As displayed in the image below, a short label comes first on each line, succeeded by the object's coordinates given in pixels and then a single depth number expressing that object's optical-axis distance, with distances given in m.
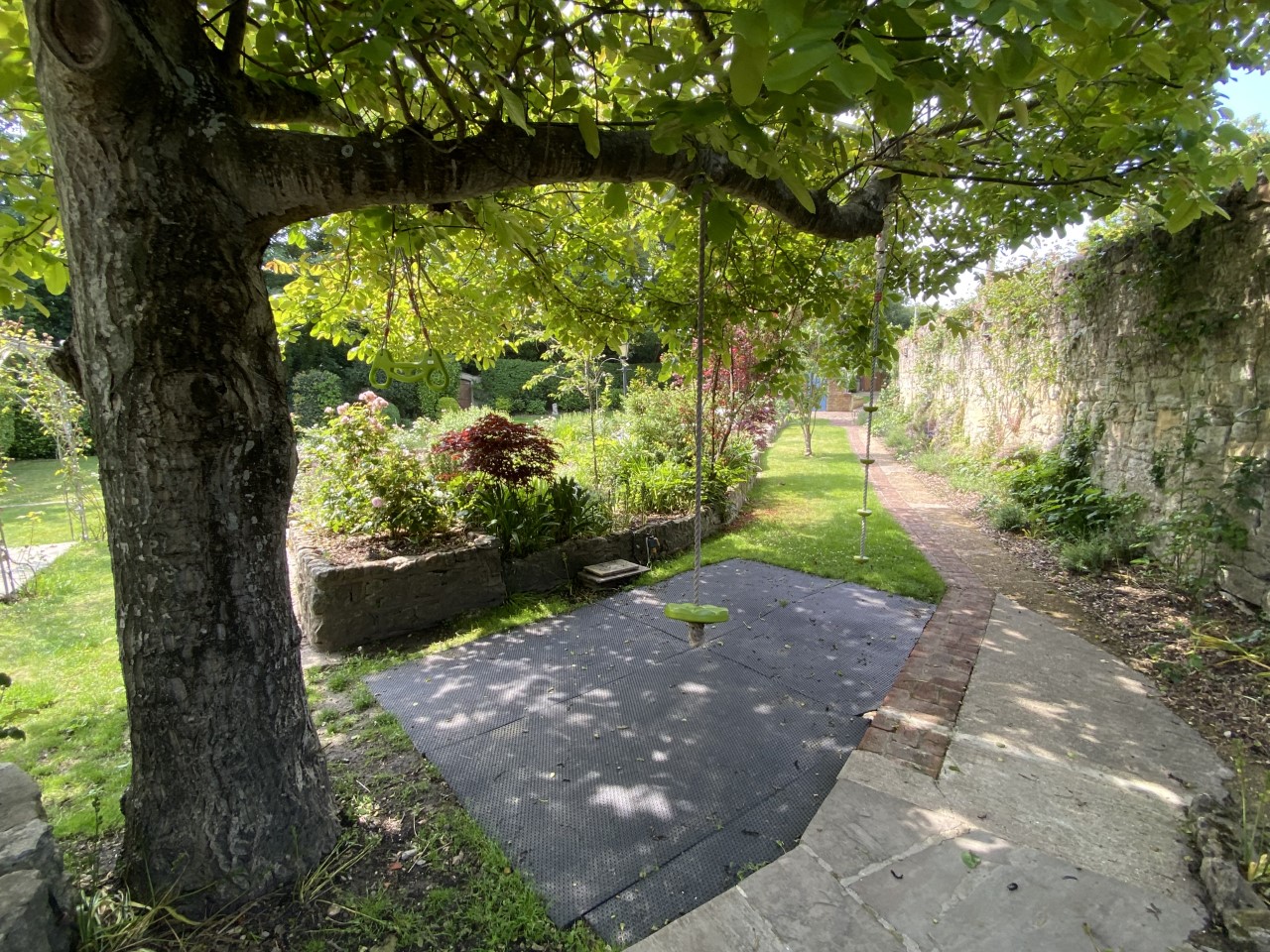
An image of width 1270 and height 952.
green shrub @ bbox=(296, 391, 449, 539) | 4.34
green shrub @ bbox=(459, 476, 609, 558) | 4.74
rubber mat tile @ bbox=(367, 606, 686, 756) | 2.89
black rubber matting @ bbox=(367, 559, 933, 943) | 2.00
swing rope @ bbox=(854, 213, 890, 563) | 3.65
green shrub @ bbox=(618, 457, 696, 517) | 6.12
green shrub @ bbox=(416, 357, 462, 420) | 15.76
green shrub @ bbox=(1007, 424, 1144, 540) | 5.22
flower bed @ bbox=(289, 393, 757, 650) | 3.86
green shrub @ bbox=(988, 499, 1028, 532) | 6.32
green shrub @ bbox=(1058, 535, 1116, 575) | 4.86
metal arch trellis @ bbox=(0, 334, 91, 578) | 5.03
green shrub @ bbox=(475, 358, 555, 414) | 18.50
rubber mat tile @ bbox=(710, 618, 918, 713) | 3.14
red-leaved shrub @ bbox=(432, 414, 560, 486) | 4.71
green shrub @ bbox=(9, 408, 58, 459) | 11.62
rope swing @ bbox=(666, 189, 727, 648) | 2.19
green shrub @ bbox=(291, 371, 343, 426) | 14.28
